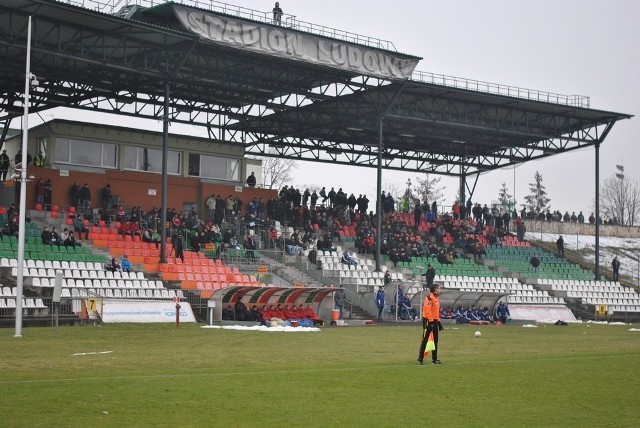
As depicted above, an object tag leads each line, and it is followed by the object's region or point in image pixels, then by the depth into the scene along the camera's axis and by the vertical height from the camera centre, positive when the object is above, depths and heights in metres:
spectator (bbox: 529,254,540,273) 64.81 -0.89
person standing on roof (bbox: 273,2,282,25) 46.42 +10.97
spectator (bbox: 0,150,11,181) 49.34 +3.91
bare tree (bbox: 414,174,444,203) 119.31 +7.05
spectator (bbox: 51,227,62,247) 42.56 +0.05
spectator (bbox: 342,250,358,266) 54.31 -0.79
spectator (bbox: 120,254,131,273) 43.00 -1.06
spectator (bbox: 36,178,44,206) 47.99 +2.34
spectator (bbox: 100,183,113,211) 50.84 +2.28
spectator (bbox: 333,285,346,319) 45.53 -2.54
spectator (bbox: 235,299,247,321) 38.97 -2.74
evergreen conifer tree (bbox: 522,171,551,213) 142.62 +7.77
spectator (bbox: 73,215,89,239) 46.12 +0.60
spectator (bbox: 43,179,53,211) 48.16 +2.25
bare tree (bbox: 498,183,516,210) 146.44 +8.25
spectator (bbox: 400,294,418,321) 47.44 -3.12
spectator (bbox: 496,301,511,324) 49.38 -3.25
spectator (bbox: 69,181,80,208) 49.59 +2.29
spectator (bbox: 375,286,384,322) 46.75 -2.62
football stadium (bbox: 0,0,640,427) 15.99 -0.60
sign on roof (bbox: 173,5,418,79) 43.53 +9.62
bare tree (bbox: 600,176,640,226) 124.12 +6.19
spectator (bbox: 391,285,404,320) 46.94 -2.63
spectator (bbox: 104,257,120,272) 42.00 -1.09
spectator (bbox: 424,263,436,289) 52.04 -1.48
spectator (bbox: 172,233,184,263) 47.00 -0.28
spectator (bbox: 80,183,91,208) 49.62 +2.30
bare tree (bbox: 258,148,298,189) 105.94 +7.88
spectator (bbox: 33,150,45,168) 50.78 +4.09
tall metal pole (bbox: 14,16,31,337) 28.09 +0.38
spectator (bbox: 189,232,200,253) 49.38 +0.08
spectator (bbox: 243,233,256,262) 50.66 -0.17
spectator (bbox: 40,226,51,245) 42.31 +0.11
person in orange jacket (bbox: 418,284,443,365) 21.41 -1.57
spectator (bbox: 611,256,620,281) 67.62 -1.23
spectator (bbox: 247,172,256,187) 62.16 +4.08
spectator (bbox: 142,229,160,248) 48.24 +0.22
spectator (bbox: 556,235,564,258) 71.38 +0.23
